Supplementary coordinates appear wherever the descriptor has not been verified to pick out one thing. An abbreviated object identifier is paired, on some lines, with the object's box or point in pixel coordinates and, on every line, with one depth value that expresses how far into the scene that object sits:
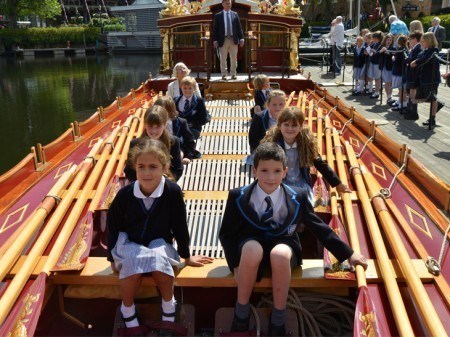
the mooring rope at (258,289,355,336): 2.65
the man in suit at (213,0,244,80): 8.63
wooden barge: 2.46
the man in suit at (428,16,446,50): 10.90
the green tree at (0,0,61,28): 36.88
